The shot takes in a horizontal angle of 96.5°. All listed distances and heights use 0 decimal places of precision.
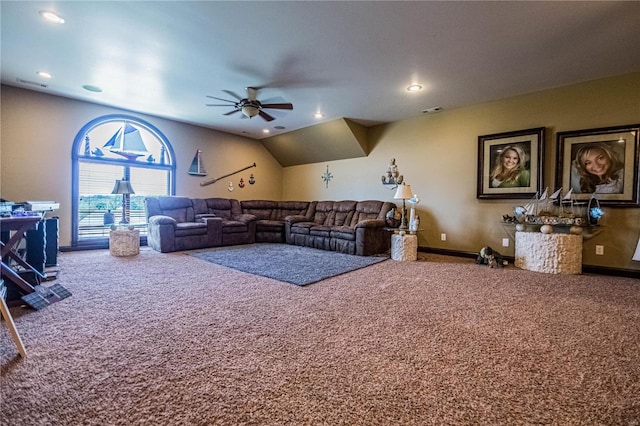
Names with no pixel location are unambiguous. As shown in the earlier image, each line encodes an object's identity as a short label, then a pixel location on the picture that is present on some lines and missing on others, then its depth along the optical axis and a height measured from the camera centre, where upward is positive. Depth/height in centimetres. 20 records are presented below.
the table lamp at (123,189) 470 +24
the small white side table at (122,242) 456 -62
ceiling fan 412 +147
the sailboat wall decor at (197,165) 639 +88
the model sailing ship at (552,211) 382 -1
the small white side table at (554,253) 368 -55
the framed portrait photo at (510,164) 423 +73
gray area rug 346 -82
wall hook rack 662 +59
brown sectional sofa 501 -35
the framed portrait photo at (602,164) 357 +63
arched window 505 +62
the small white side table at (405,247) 454 -62
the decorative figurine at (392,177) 559 +62
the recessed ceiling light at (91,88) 430 +176
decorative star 700 +74
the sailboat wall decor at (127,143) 548 +117
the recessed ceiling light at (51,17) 258 +171
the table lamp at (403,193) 460 +25
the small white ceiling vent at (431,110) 500 +177
